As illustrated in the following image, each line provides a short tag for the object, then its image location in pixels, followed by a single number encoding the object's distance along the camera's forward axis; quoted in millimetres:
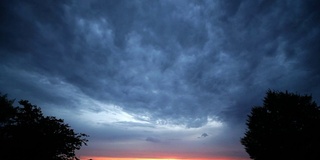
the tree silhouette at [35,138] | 13645
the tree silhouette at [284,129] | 18578
